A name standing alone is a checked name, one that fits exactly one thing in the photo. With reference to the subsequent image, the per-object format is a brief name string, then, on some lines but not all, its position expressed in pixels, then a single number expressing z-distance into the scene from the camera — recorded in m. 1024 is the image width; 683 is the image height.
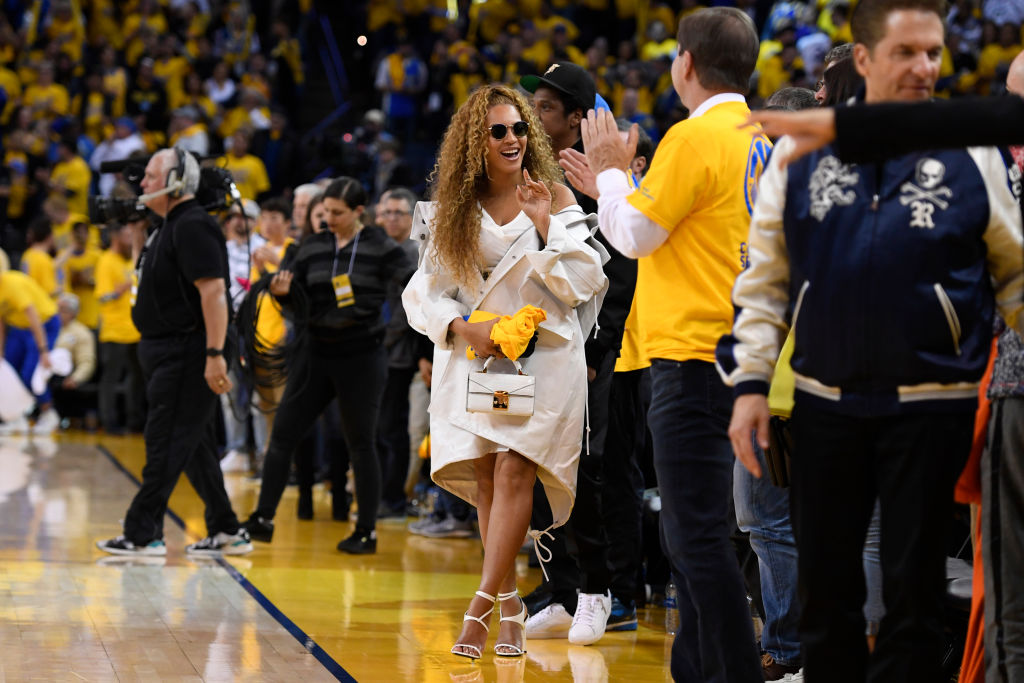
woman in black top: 13.69
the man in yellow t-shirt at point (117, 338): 25.06
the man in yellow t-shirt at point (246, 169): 30.45
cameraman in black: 12.17
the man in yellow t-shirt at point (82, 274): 27.25
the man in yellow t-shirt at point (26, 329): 24.23
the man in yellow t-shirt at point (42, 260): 26.02
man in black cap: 9.77
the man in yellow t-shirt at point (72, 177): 31.09
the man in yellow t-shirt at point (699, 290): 6.51
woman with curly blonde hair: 8.66
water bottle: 10.34
